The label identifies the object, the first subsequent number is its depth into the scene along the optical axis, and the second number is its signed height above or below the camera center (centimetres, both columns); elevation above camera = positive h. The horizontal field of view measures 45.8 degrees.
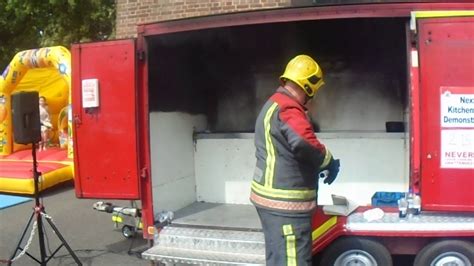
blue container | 493 -84
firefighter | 373 -41
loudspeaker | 549 -2
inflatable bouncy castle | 1029 -17
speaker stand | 557 -108
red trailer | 424 -14
